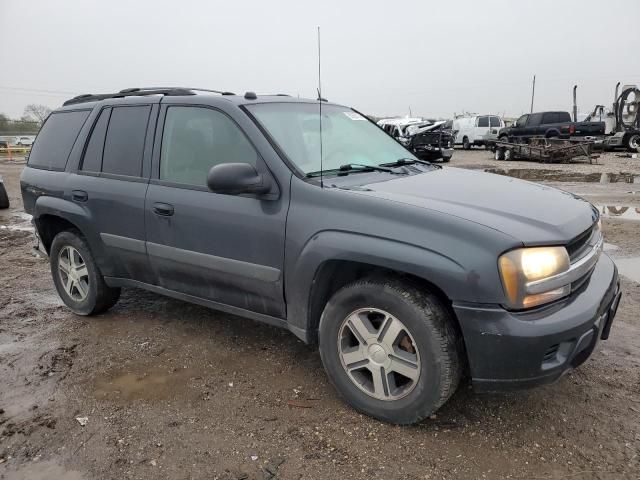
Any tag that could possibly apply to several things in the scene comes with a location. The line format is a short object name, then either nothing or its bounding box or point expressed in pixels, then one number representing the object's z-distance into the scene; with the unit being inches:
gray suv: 93.2
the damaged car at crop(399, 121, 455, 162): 628.3
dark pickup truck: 835.4
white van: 1090.8
